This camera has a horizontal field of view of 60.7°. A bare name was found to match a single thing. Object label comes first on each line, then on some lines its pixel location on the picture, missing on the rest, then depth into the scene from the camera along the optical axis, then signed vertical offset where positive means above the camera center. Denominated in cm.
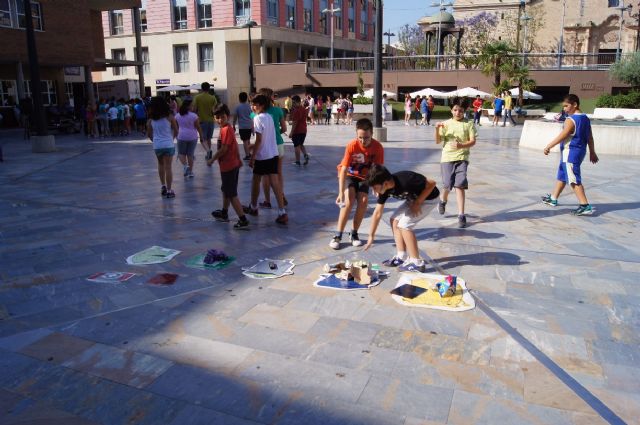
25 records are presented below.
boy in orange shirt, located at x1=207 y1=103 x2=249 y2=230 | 721 -76
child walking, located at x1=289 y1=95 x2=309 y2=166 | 1203 -45
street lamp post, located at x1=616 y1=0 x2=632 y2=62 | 4406 +715
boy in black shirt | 505 -100
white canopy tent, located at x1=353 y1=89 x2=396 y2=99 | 3635 +49
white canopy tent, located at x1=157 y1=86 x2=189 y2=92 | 4178 +117
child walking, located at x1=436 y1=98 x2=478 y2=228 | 730 -62
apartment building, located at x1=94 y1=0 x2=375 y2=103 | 4362 +530
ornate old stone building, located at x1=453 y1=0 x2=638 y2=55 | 5073 +695
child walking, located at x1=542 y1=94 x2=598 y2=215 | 789 -64
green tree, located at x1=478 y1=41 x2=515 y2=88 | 3478 +264
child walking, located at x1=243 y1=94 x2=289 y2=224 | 737 -65
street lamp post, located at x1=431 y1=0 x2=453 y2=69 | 4291 +577
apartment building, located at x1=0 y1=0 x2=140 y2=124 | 2433 +274
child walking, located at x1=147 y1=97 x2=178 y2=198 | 898 -53
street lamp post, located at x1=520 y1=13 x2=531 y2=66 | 4635 +589
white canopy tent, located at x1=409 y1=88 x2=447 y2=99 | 3391 +48
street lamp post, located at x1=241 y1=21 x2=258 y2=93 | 3488 +208
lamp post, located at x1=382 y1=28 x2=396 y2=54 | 6259 +745
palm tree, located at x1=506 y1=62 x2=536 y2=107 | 3291 +139
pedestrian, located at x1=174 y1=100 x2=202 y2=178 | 1038 -52
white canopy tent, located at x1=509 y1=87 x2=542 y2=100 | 3299 +36
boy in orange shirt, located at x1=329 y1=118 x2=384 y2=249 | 614 -79
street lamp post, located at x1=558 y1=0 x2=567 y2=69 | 4987 +656
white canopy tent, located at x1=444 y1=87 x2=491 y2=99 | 3429 +48
